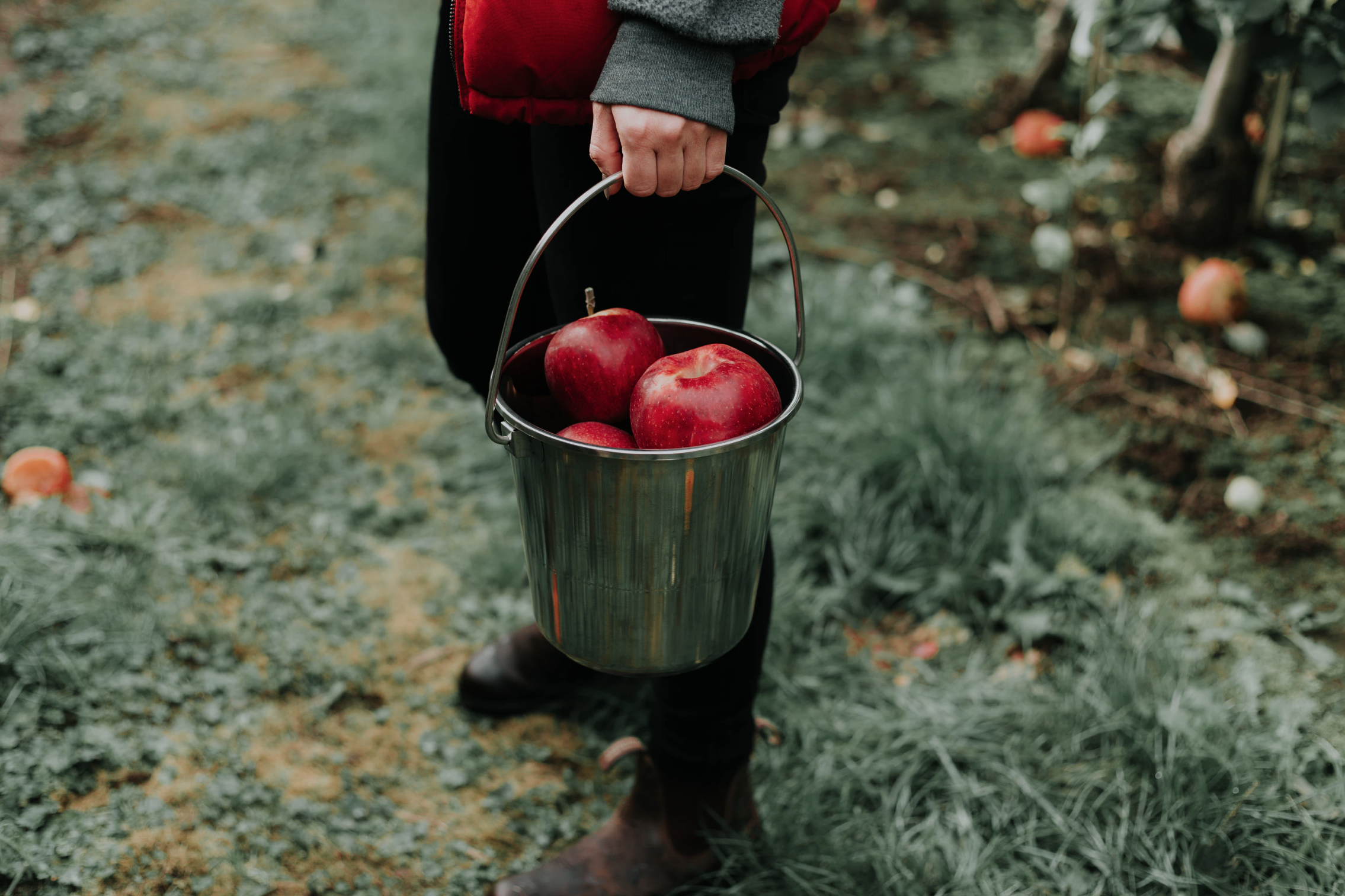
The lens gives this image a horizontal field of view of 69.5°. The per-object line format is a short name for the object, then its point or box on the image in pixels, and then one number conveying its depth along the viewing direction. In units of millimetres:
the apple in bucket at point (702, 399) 1067
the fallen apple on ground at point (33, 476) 2230
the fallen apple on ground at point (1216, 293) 2678
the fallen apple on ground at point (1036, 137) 3680
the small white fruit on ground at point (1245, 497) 2211
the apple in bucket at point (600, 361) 1125
